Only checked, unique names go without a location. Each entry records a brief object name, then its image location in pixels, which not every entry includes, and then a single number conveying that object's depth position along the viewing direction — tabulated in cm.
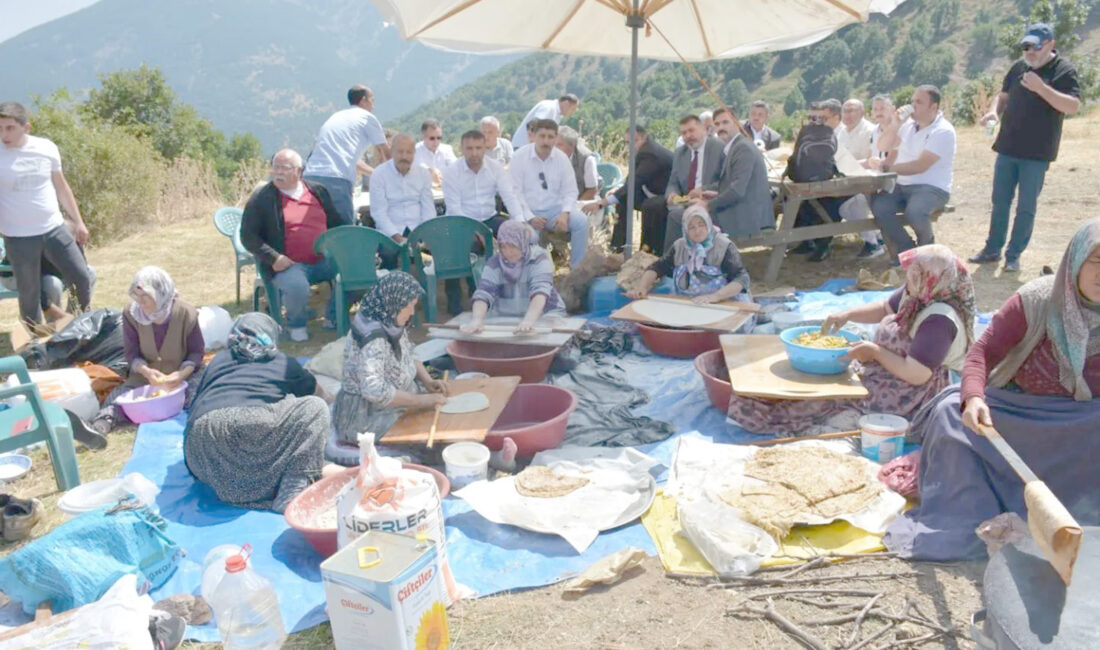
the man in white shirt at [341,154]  621
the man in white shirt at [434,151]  769
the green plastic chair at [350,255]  523
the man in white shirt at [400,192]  586
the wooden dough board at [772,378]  338
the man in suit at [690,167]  638
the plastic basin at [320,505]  273
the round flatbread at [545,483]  314
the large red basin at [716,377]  393
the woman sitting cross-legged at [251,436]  315
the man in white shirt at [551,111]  813
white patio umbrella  543
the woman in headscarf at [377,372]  336
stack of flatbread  285
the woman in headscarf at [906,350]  319
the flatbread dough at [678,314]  467
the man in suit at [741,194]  600
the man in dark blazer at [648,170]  722
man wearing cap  548
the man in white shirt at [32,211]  509
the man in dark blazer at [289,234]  533
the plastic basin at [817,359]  349
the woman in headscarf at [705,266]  495
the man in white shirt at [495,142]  784
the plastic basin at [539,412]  355
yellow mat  271
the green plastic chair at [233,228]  628
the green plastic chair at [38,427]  337
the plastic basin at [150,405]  409
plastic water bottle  223
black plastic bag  457
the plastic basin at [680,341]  475
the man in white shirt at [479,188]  610
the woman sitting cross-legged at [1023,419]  256
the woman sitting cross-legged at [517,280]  475
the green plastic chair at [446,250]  551
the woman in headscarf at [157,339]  409
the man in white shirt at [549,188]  625
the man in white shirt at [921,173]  616
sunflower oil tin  201
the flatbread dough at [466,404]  351
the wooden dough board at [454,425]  329
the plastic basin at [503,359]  433
